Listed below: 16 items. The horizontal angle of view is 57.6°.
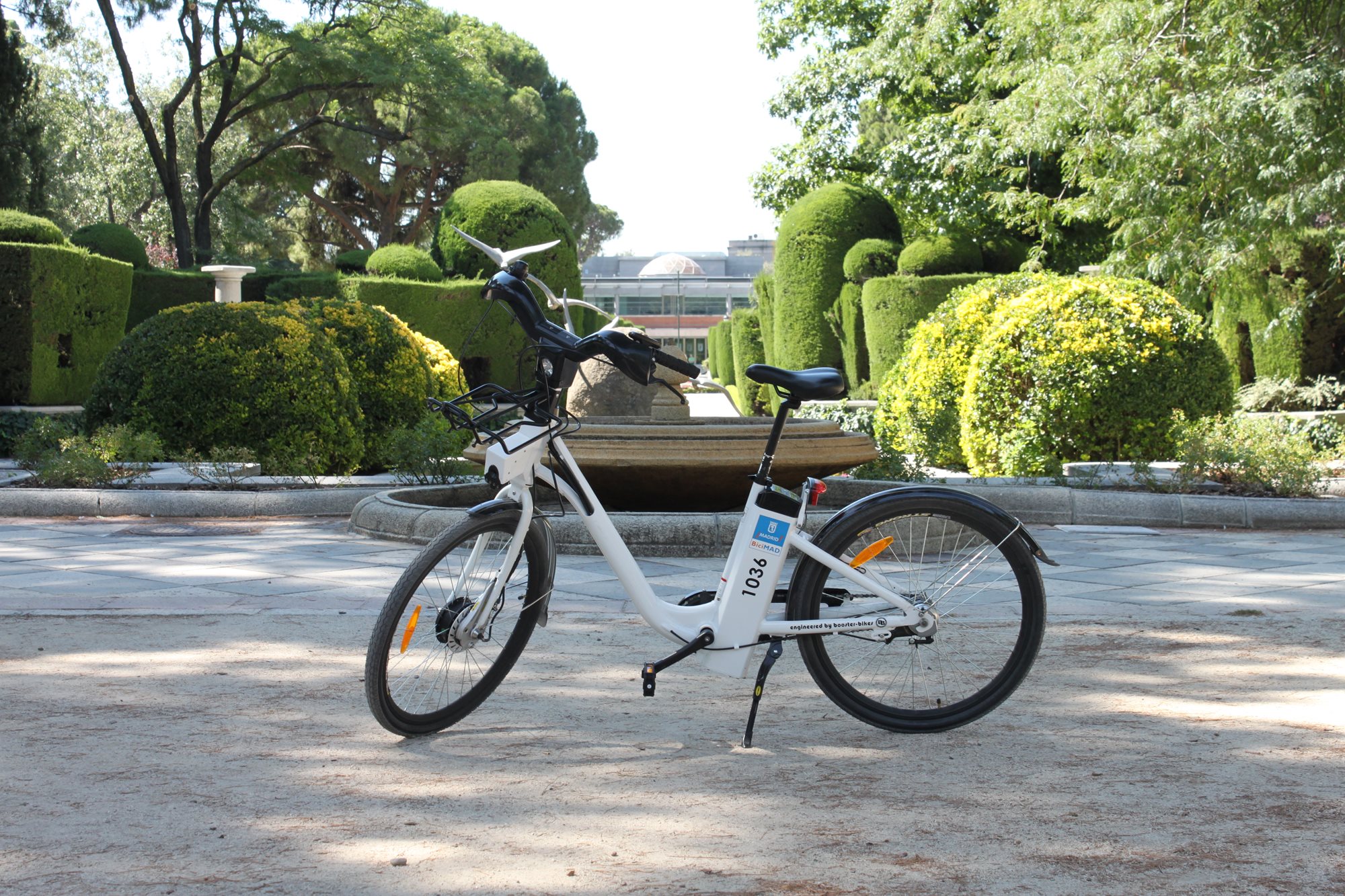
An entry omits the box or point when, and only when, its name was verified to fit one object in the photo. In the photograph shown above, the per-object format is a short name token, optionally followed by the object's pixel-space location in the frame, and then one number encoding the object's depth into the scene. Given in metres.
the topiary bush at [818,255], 20.28
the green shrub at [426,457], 9.52
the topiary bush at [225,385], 10.41
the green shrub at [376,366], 12.10
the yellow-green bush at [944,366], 12.10
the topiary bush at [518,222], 18.48
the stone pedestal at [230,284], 17.22
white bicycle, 3.48
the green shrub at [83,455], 9.33
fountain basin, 7.12
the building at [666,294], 68.19
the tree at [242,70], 28.55
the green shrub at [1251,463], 9.05
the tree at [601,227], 63.06
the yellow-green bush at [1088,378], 10.82
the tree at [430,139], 30.23
